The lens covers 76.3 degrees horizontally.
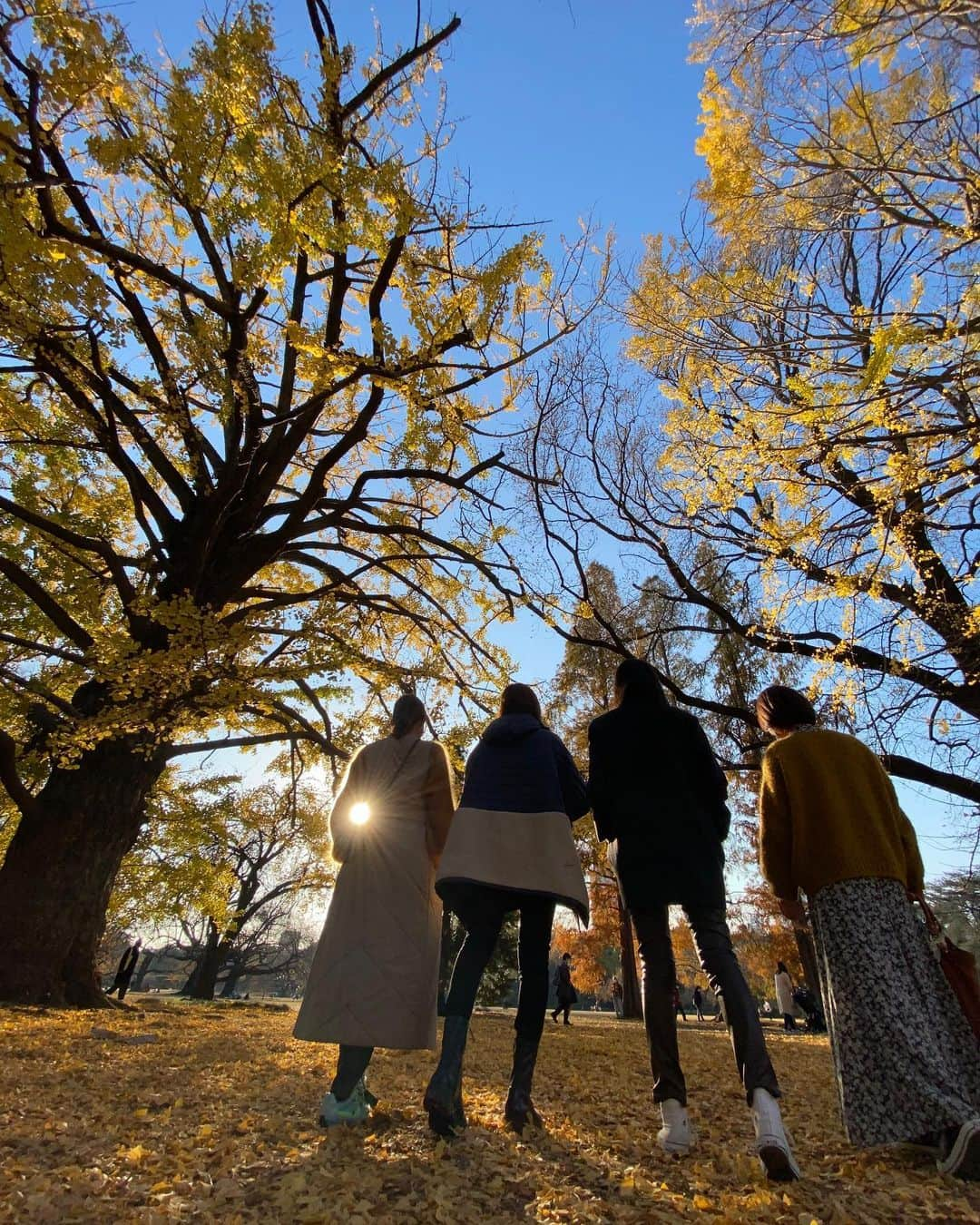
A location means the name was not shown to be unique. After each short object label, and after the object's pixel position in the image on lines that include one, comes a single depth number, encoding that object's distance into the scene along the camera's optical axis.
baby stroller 14.19
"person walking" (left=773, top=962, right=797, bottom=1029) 13.80
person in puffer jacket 2.32
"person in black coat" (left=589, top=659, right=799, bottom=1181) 2.09
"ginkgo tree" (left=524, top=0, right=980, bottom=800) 3.90
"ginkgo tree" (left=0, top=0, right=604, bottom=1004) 4.80
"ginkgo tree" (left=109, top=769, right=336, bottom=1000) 9.91
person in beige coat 2.34
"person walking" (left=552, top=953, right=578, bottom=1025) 13.87
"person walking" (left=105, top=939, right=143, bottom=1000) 15.62
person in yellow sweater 1.88
